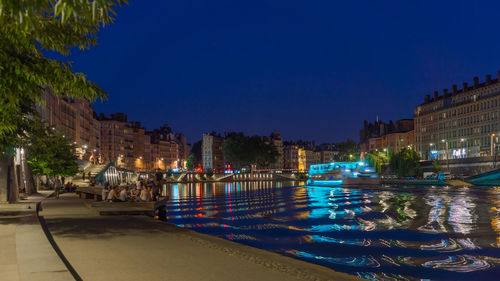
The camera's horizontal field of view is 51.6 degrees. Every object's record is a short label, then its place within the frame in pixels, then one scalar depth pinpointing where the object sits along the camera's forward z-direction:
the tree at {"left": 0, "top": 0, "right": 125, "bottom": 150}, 9.41
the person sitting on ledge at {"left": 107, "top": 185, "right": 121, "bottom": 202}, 30.17
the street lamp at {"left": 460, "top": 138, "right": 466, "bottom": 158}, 145.88
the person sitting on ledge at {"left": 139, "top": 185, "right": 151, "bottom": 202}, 30.03
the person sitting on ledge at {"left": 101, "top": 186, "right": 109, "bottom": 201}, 34.69
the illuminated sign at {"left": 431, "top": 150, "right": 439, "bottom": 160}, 157.34
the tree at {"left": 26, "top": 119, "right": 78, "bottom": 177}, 60.75
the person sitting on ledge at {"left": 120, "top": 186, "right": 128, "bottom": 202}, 30.39
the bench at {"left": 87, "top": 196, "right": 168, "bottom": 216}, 26.86
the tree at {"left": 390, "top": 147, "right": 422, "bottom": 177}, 127.50
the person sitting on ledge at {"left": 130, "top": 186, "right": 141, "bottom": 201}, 31.54
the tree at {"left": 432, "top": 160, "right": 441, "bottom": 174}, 127.22
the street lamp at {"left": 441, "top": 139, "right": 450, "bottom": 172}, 121.91
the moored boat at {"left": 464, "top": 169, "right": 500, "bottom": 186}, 93.88
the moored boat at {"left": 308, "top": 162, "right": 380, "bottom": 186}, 98.88
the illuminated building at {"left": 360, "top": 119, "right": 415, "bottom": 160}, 187.75
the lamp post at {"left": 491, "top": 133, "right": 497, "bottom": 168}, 118.15
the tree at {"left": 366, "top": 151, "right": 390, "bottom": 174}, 144.12
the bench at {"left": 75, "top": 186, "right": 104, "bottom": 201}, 41.59
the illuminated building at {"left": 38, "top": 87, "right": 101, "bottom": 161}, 104.50
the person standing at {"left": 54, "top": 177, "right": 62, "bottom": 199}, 45.03
